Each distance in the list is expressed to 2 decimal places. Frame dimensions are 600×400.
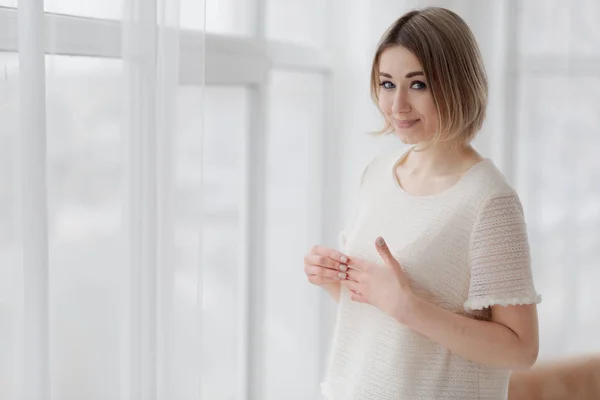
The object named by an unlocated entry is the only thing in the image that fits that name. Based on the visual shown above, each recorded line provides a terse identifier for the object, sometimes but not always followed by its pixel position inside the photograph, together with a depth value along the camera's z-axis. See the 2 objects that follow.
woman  2.19
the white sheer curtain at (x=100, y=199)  1.86
